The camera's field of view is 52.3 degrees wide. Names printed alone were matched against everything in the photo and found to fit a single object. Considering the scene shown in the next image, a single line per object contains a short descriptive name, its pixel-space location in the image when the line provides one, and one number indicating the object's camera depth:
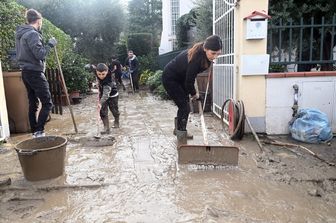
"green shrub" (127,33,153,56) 22.03
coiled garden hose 5.30
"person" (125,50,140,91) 13.88
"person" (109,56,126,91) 14.23
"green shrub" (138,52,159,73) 18.78
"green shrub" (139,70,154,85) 16.37
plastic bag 5.23
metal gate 6.13
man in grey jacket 4.76
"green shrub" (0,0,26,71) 6.60
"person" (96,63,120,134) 6.01
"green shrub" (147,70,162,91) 12.75
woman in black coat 4.48
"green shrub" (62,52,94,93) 10.45
